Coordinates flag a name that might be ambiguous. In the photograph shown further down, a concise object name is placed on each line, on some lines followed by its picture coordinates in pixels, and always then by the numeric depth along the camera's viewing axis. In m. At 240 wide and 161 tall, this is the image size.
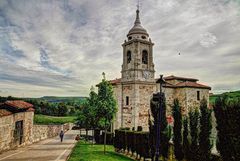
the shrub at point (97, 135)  23.29
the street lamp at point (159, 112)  8.25
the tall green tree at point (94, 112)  16.29
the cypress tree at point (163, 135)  13.21
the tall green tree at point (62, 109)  66.19
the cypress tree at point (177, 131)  12.69
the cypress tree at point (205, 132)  10.53
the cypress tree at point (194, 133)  11.13
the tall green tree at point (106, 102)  15.71
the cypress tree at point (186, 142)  11.79
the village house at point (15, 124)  13.60
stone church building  24.63
